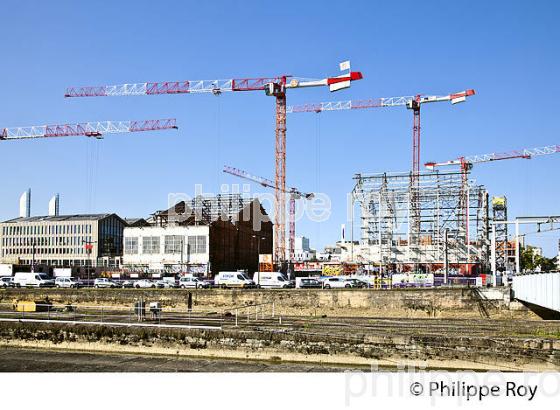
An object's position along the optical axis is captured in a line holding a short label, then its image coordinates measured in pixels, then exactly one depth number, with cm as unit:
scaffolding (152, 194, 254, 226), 10856
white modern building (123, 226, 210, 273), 9988
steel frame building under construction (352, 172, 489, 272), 10439
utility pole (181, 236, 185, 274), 9979
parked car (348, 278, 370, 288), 6562
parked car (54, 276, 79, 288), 7444
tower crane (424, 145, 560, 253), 10656
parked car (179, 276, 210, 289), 7006
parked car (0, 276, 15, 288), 7644
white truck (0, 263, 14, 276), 9075
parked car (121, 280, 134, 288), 7419
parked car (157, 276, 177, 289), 7219
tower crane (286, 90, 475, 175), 12581
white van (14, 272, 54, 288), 7494
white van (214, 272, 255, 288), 6938
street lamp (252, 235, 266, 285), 6881
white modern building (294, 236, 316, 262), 18718
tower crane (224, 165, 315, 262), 10827
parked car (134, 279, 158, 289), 7256
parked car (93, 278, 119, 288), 7375
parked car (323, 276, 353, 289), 6525
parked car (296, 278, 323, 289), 6669
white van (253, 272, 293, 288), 6819
